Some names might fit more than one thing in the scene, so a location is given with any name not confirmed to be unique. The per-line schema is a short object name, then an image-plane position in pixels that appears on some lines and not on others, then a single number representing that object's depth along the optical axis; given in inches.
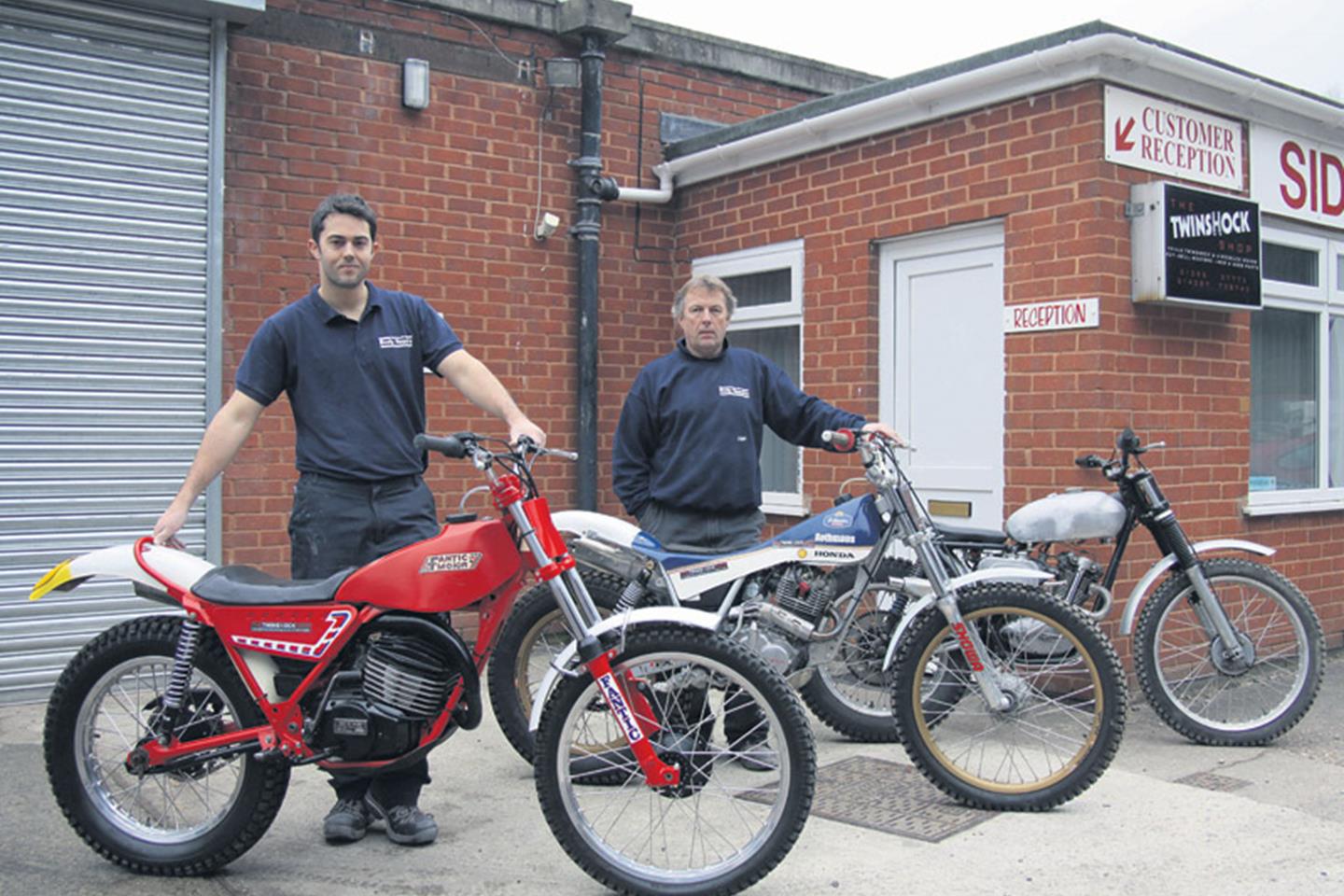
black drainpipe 310.8
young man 160.7
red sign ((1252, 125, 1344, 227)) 264.4
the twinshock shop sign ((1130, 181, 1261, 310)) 230.5
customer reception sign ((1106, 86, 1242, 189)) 233.1
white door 251.8
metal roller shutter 241.0
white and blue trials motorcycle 171.3
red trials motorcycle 138.5
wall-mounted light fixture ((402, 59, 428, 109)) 285.4
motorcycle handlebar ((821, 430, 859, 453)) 182.9
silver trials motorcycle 206.7
